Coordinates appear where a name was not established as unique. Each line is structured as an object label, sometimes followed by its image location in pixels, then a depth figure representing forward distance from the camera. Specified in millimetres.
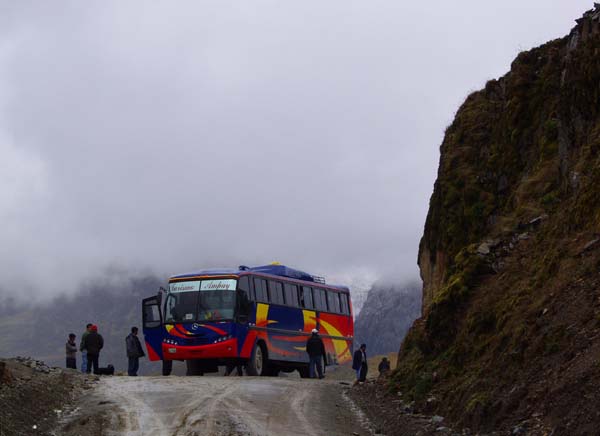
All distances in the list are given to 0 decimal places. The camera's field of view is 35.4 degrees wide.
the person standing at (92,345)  33062
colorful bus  32781
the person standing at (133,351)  35062
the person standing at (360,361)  33281
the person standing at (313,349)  35312
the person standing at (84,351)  32969
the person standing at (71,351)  34316
